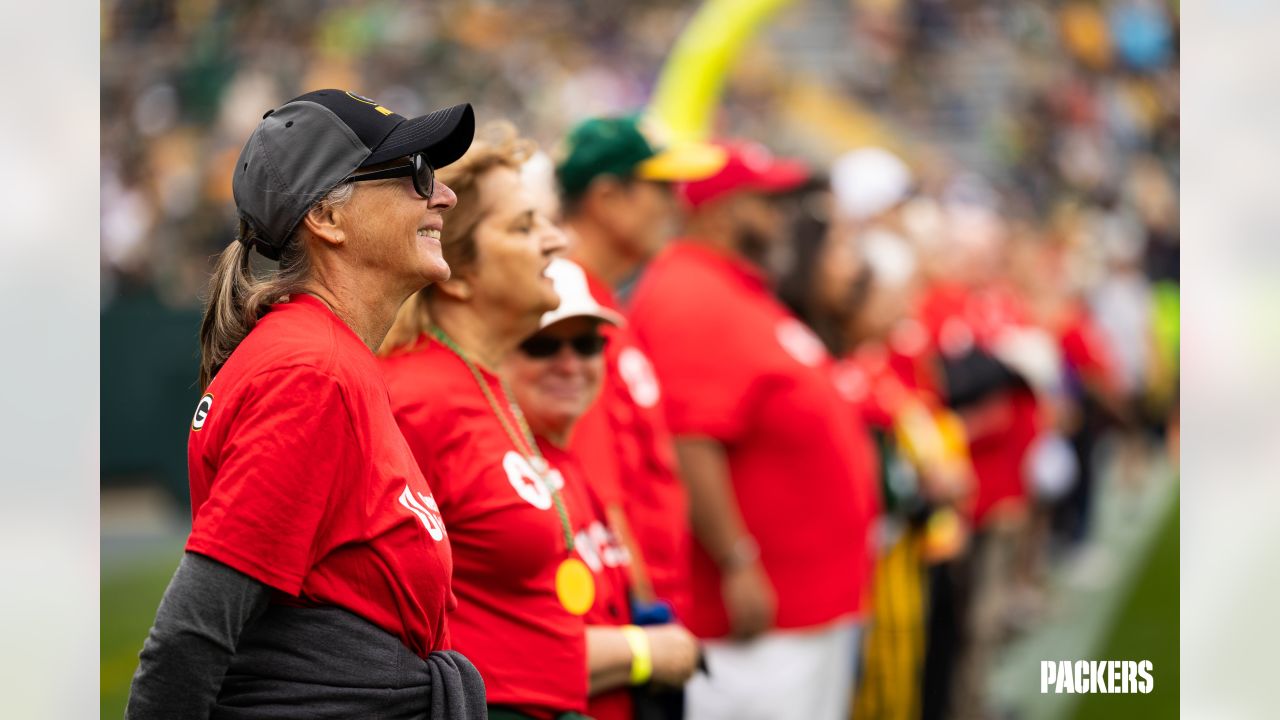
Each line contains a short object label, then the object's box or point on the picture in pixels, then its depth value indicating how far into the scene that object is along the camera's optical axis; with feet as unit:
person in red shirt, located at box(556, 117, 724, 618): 25.52
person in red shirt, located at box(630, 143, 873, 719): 30.58
